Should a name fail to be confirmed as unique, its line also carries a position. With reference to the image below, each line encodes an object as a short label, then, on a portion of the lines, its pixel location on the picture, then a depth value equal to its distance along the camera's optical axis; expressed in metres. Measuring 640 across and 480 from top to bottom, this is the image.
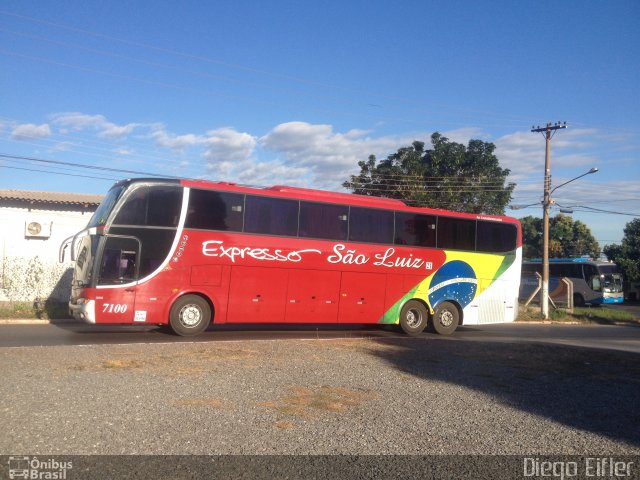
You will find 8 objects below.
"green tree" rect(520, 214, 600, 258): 65.00
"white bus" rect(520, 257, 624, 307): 41.69
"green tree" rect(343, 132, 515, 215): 34.94
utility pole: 28.36
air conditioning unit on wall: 23.78
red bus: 14.32
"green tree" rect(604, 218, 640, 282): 56.44
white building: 22.08
